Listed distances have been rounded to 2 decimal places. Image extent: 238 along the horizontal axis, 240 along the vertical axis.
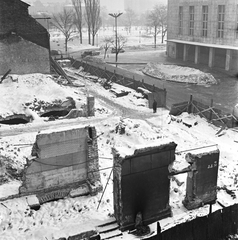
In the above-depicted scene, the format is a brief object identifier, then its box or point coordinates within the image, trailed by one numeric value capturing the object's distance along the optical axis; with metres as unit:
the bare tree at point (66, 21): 71.88
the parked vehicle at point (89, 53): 62.56
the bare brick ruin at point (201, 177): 14.17
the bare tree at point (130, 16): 163.75
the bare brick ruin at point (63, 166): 14.57
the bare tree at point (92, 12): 77.81
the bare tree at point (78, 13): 80.27
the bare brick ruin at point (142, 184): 12.80
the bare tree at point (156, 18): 88.50
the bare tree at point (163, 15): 94.31
